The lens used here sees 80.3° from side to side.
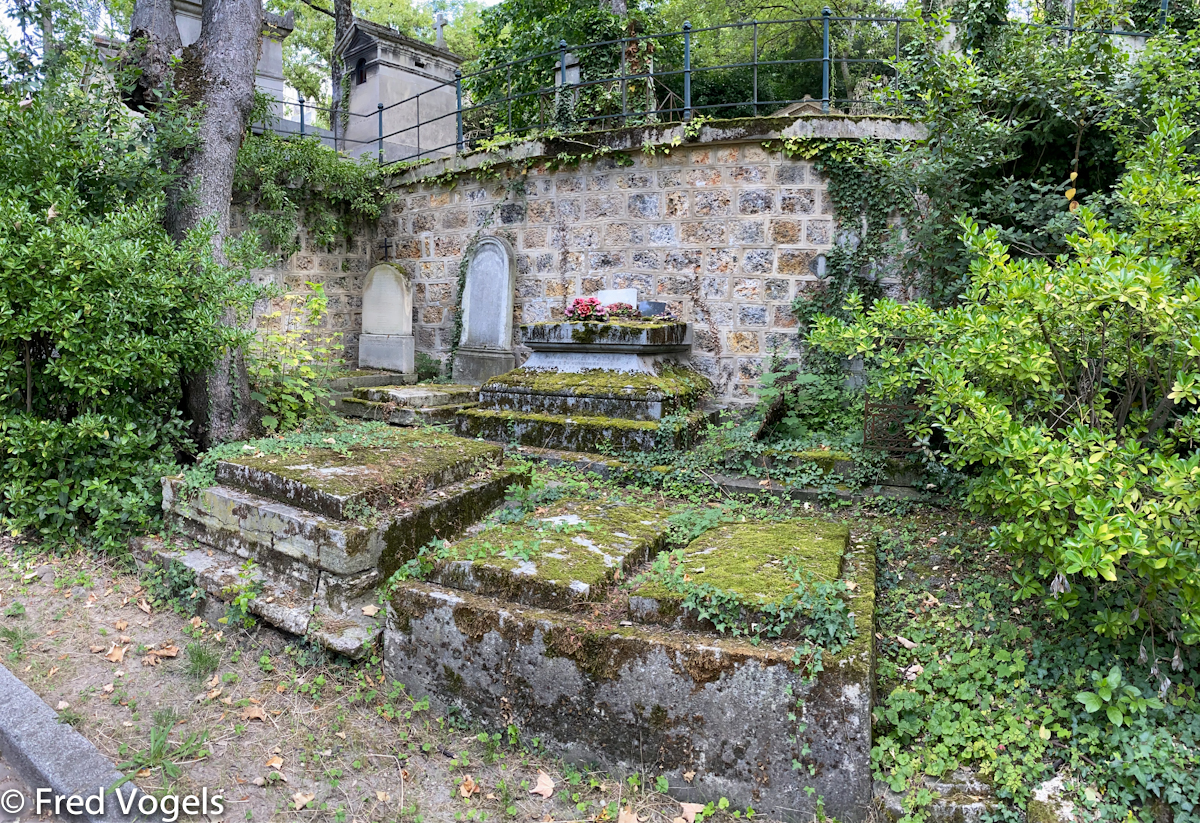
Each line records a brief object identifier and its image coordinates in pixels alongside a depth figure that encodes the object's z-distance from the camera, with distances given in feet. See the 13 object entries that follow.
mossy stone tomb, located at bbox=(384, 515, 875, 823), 7.26
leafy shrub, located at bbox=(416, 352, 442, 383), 30.91
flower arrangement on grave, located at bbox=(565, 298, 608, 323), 21.06
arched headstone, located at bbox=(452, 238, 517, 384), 28.09
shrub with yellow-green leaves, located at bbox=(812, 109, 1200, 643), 6.80
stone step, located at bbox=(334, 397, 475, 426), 22.15
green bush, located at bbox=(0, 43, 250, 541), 12.94
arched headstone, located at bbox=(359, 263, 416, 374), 30.42
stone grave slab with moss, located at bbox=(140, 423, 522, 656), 10.44
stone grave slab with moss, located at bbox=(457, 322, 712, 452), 17.10
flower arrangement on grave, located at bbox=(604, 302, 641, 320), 22.09
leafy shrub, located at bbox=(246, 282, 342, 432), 18.89
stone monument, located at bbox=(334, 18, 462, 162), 41.68
